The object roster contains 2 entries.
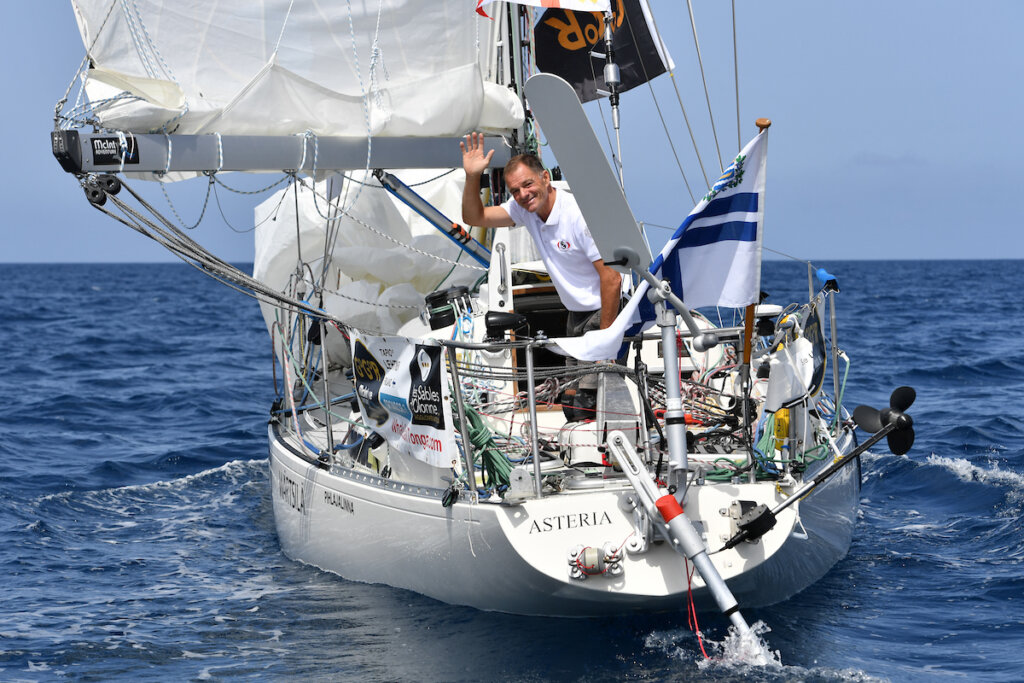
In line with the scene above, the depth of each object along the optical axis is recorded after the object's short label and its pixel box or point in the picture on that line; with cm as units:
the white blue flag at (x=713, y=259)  1057
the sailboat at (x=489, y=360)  1050
